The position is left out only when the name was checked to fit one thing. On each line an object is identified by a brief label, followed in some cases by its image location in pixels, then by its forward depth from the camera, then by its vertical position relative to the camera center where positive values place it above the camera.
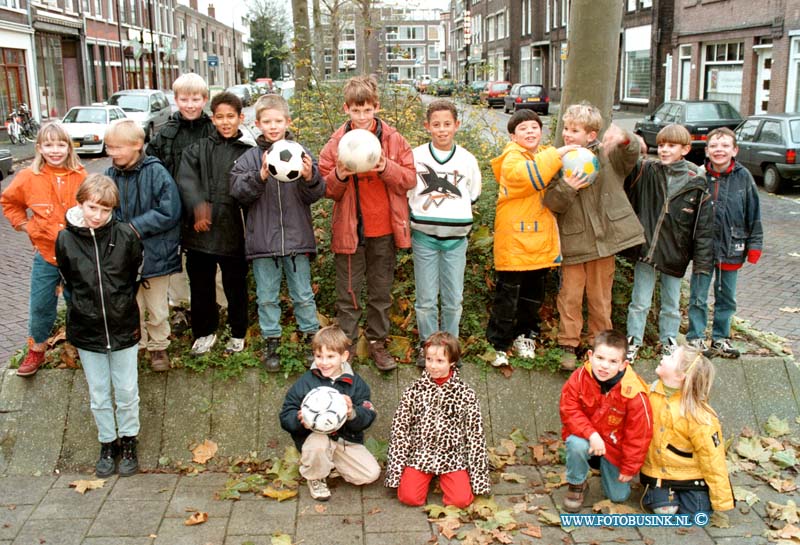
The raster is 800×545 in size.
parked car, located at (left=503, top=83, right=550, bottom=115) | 36.47 +0.96
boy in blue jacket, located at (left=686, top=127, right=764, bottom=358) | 5.51 -0.73
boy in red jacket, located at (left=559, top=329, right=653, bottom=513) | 4.34 -1.71
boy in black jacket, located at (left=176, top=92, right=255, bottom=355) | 5.04 -0.44
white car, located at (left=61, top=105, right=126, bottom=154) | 22.83 +0.19
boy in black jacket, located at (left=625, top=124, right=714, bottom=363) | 5.31 -0.67
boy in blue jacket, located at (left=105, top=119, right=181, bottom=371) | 4.85 -0.48
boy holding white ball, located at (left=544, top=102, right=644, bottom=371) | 5.09 -0.71
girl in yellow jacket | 4.26 -1.84
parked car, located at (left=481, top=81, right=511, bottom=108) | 40.78 +1.63
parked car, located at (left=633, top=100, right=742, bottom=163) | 18.64 -0.08
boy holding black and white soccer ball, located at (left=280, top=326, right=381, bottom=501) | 4.45 -1.72
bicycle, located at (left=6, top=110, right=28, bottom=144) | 26.44 +0.12
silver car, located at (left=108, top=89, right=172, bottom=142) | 27.50 +0.85
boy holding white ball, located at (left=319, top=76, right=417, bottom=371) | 4.91 -0.60
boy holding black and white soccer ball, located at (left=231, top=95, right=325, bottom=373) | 4.79 -0.56
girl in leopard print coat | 4.43 -1.82
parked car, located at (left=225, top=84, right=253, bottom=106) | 42.06 +1.94
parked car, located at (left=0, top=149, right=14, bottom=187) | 14.33 -0.57
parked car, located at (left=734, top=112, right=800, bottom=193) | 14.74 -0.68
